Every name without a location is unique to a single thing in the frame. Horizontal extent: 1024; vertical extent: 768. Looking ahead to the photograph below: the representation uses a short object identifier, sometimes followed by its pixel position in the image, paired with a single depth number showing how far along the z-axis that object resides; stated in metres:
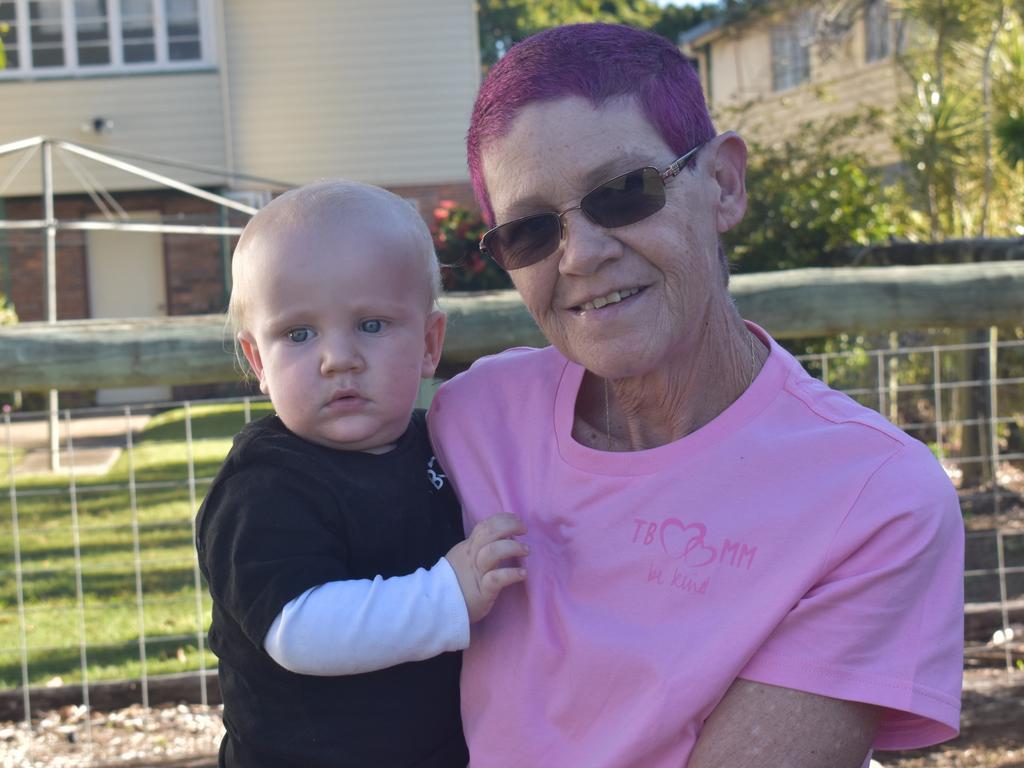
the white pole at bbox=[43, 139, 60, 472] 10.83
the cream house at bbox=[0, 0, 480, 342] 17.83
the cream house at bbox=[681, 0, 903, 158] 18.22
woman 1.72
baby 1.93
